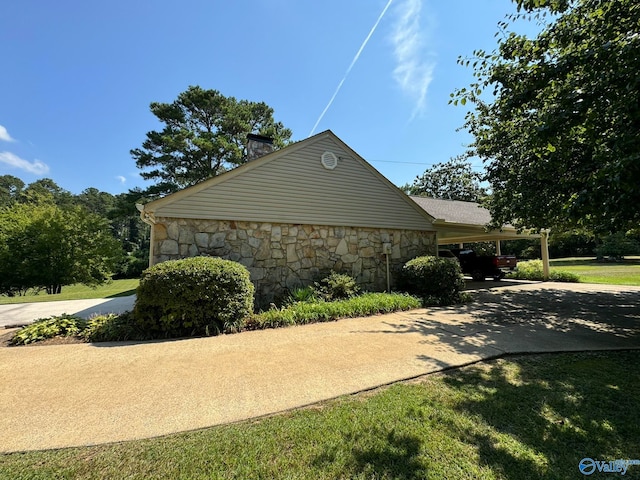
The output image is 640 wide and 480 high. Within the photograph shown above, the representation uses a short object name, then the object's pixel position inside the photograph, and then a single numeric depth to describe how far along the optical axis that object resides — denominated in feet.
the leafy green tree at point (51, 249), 48.47
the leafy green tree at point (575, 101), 11.84
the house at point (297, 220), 22.03
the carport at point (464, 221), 35.06
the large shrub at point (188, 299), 16.39
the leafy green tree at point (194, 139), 65.26
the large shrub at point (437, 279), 26.76
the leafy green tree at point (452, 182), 100.48
